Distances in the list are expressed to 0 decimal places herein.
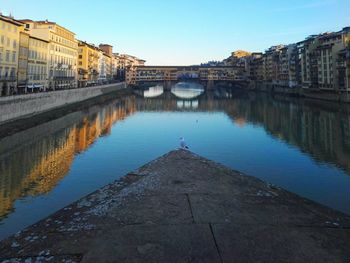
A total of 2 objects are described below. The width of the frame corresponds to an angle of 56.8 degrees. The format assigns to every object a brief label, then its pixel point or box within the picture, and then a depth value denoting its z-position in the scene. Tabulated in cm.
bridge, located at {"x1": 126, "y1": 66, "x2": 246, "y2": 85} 13480
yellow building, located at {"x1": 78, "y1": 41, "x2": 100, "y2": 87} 8588
